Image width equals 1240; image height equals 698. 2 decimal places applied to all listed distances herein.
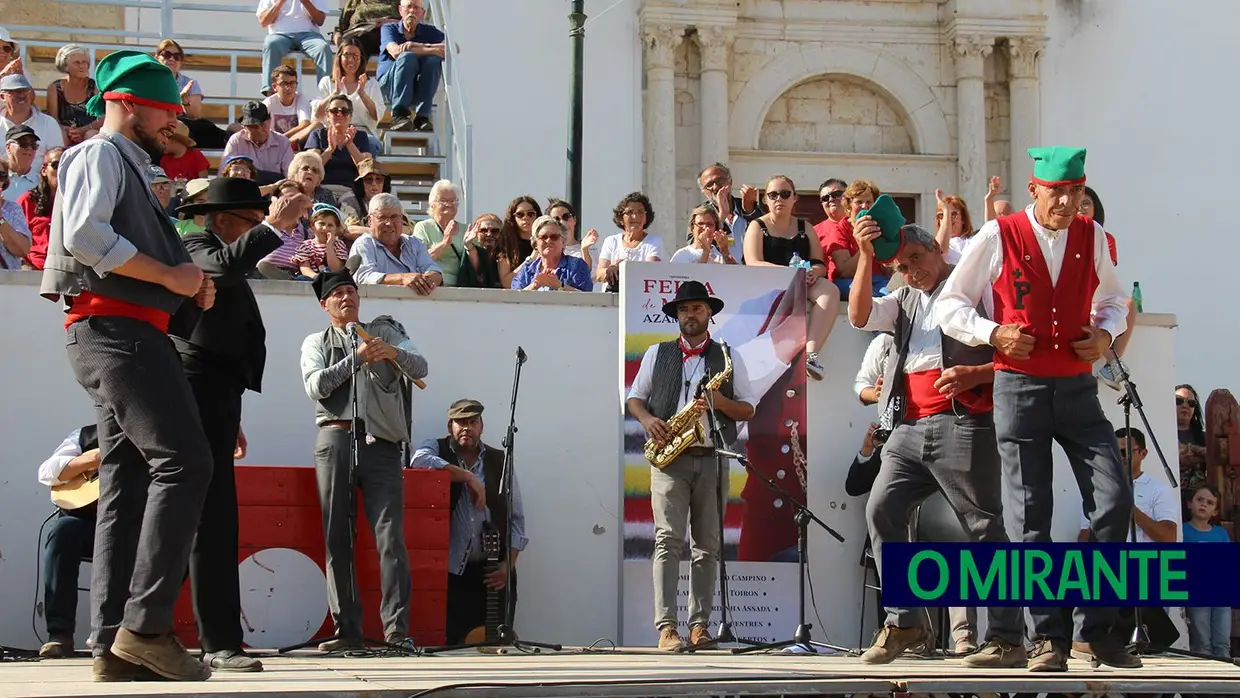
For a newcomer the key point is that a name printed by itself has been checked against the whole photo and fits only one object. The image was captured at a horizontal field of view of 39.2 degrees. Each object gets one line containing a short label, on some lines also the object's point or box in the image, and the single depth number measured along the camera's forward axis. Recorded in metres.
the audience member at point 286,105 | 12.66
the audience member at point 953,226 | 10.25
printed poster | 9.68
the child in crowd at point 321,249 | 10.04
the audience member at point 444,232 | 10.57
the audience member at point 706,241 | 10.44
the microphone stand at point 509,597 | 8.23
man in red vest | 6.18
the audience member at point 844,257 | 10.18
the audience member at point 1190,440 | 11.27
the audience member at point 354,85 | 12.91
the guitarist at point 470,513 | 9.27
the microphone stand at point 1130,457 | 8.08
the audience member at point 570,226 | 10.81
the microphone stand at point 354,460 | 8.37
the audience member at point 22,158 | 11.08
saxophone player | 8.78
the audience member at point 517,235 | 10.68
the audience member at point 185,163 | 11.55
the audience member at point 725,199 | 11.20
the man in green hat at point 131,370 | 5.14
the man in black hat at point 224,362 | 5.93
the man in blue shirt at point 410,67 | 13.08
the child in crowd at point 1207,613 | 10.35
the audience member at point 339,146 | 11.65
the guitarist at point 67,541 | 7.93
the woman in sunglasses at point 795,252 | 9.84
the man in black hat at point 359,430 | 8.49
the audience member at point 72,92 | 12.35
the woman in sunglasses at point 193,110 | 12.51
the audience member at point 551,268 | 10.23
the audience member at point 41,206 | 9.84
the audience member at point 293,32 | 13.80
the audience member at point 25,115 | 11.75
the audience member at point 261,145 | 11.57
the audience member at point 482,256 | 10.52
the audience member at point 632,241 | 10.72
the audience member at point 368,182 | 11.38
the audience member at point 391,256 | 9.88
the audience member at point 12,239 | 10.03
